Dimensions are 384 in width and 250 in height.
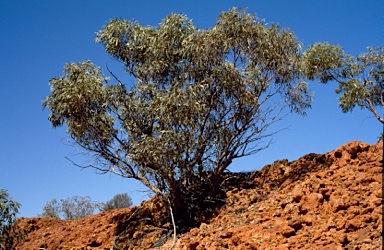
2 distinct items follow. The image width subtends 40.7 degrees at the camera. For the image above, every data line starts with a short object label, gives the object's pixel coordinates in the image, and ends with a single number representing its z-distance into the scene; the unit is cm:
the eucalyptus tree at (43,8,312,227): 1364
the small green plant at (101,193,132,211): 2366
